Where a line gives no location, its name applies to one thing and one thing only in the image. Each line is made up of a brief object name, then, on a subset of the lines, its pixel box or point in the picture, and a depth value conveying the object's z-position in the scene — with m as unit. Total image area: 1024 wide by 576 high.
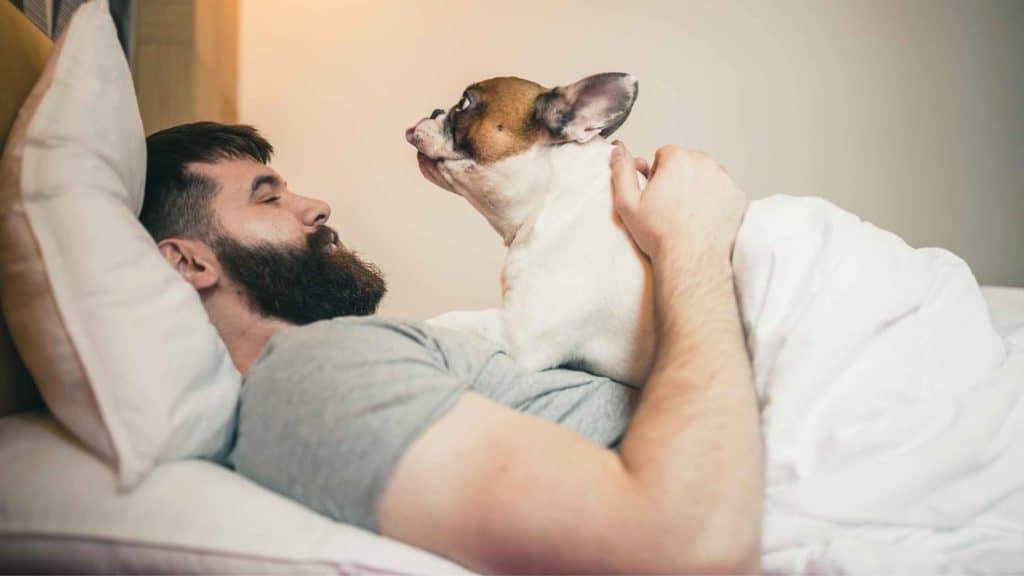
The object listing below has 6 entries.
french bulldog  1.17
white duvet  0.75
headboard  0.94
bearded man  0.68
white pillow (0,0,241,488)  0.79
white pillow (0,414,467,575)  0.71
